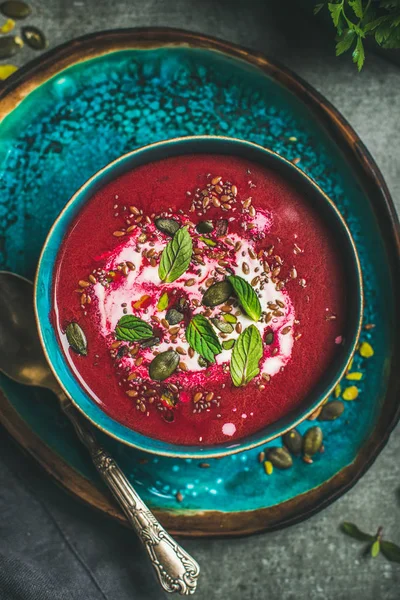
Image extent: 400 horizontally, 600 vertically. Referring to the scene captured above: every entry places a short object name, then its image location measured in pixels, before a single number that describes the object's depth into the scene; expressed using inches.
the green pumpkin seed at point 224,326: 18.6
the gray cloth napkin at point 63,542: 20.3
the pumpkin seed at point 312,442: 20.0
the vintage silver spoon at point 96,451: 19.2
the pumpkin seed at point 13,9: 20.6
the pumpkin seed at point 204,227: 18.7
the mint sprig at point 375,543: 21.2
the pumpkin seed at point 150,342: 18.6
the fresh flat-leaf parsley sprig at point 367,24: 19.0
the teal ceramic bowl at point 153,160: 18.3
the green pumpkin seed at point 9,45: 20.6
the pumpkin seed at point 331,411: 20.0
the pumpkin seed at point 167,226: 18.6
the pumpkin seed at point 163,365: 18.5
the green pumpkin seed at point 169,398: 18.7
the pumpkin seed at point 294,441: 20.0
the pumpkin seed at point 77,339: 18.7
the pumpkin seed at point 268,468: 20.0
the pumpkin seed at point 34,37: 20.7
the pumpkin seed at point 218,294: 18.5
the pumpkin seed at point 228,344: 18.6
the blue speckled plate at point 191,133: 19.6
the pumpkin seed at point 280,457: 20.0
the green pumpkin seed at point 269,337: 18.8
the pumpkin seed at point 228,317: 18.7
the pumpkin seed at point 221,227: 18.7
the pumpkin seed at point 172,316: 18.6
